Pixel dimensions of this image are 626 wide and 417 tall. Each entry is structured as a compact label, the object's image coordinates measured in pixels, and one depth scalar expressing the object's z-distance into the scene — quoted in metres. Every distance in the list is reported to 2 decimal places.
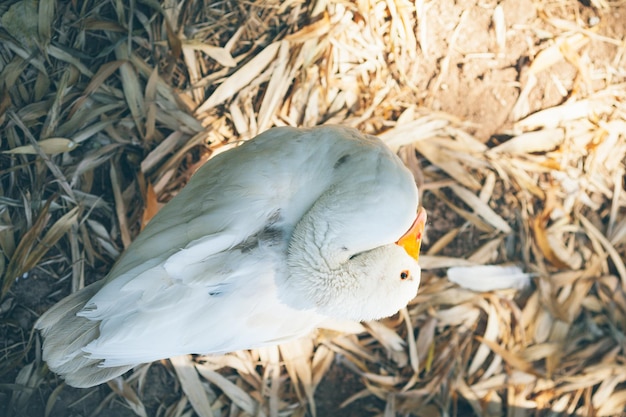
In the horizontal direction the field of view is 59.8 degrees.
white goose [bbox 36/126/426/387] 1.02
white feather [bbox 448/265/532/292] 1.79
